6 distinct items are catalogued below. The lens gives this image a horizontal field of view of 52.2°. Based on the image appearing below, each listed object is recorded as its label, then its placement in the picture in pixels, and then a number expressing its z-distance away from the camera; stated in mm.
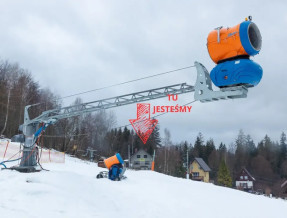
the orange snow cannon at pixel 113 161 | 19062
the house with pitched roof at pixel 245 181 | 73250
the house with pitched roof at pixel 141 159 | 73000
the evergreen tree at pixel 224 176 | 65750
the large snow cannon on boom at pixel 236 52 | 8320
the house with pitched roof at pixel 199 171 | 69312
